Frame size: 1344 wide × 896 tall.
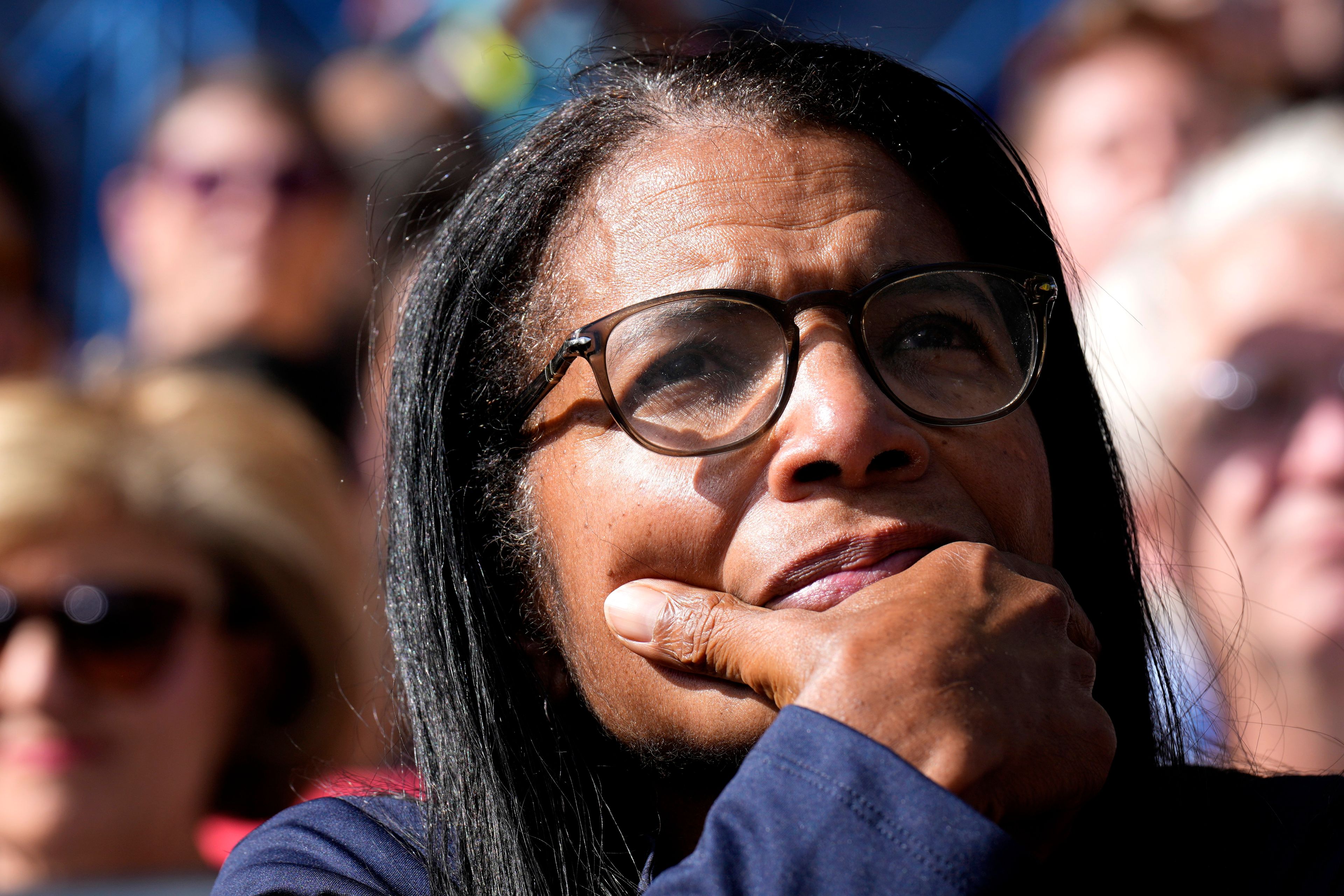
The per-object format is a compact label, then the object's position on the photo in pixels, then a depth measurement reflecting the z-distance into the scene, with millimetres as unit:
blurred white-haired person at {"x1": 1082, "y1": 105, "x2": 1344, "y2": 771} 6184
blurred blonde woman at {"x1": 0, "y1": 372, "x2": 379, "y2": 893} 6055
